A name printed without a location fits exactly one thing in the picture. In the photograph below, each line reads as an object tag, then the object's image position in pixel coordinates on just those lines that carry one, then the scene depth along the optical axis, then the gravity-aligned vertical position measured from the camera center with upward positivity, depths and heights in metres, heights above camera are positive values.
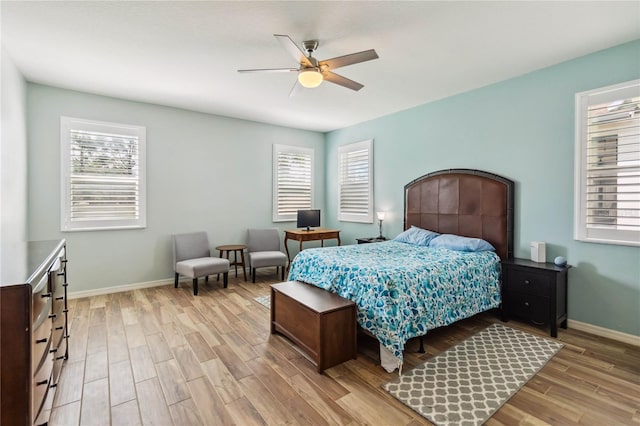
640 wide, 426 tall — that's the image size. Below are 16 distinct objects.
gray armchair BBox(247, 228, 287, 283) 5.14 -0.74
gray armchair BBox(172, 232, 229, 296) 4.45 -0.78
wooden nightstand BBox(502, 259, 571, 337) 3.11 -0.87
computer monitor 5.93 -0.17
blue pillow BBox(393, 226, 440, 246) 4.30 -0.37
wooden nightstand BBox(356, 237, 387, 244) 5.28 -0.51
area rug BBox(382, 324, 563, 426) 2.02 -1.30
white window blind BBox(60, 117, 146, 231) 4.20 +0.50
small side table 5.12 -0.67
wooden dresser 1.36 -0.64
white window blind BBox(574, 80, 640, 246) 2.92 +0.46
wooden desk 5.68 -0.47
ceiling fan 2.56 +1.31
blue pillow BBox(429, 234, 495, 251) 3.73 -0.41
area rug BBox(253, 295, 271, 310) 4.05 -1.25
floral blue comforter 2.51 -0.69
